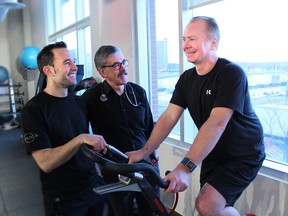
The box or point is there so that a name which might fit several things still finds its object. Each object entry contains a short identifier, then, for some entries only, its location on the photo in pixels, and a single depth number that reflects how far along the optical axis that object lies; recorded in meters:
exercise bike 1.07
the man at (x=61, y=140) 1.51
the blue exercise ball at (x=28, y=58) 7.32
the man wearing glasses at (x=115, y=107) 2.03
